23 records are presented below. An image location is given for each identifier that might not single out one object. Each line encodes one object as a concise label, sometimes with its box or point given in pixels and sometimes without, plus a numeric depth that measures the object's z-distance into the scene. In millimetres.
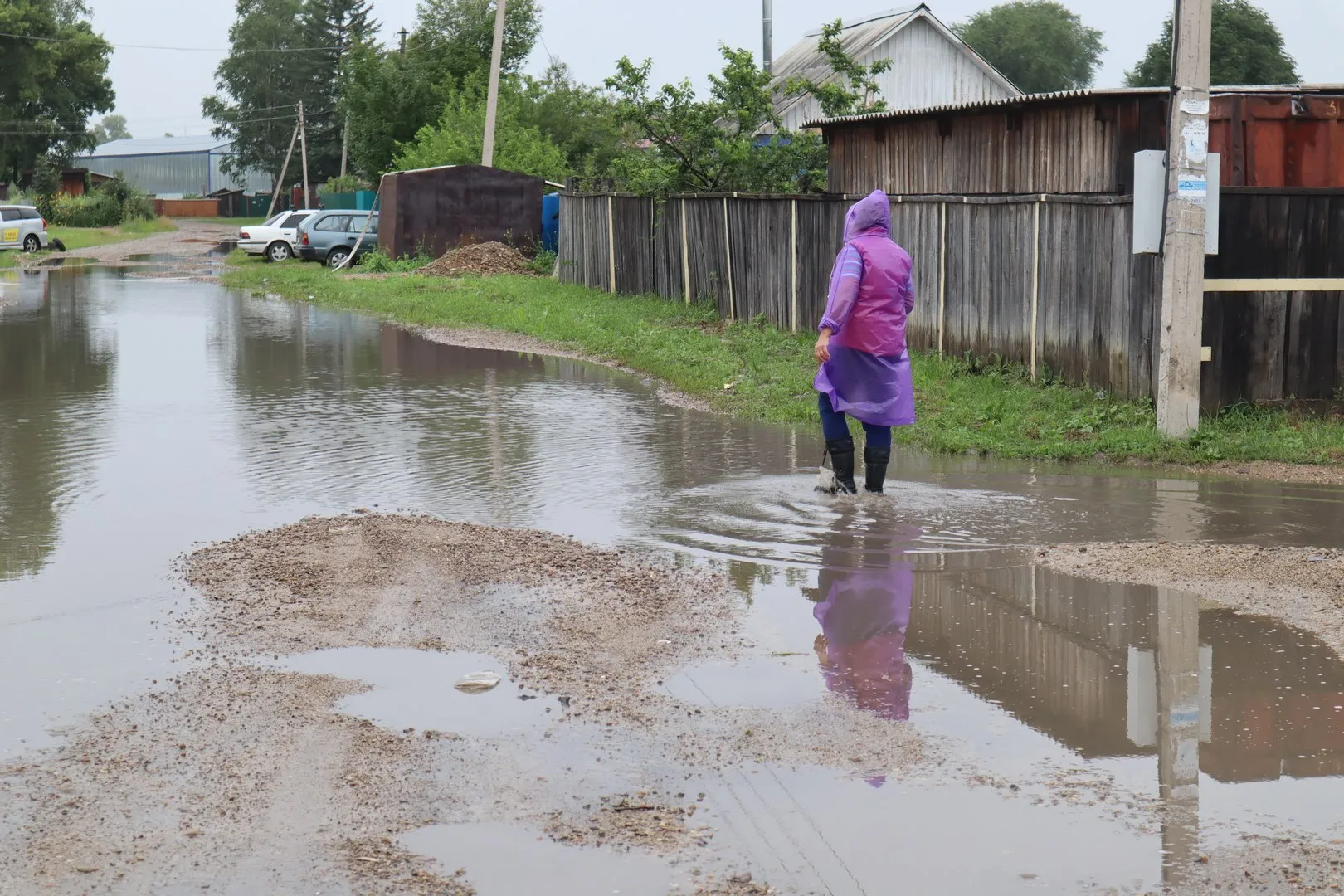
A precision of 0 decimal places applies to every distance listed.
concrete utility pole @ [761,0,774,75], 32406
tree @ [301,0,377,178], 90188
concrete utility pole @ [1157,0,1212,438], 10141
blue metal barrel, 33094
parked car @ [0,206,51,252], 43688
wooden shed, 11914
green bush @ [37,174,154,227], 67875
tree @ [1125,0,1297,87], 48656
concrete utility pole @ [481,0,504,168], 33847
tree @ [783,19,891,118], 21594
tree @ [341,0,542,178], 52844
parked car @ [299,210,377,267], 37188
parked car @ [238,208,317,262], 39250
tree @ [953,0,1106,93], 73938
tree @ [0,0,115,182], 75938
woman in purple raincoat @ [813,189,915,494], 8953
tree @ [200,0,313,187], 97312
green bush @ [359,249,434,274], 32500
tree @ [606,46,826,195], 21375
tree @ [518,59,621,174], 47031
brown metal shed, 33562
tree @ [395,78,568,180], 37719
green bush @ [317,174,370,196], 62125
